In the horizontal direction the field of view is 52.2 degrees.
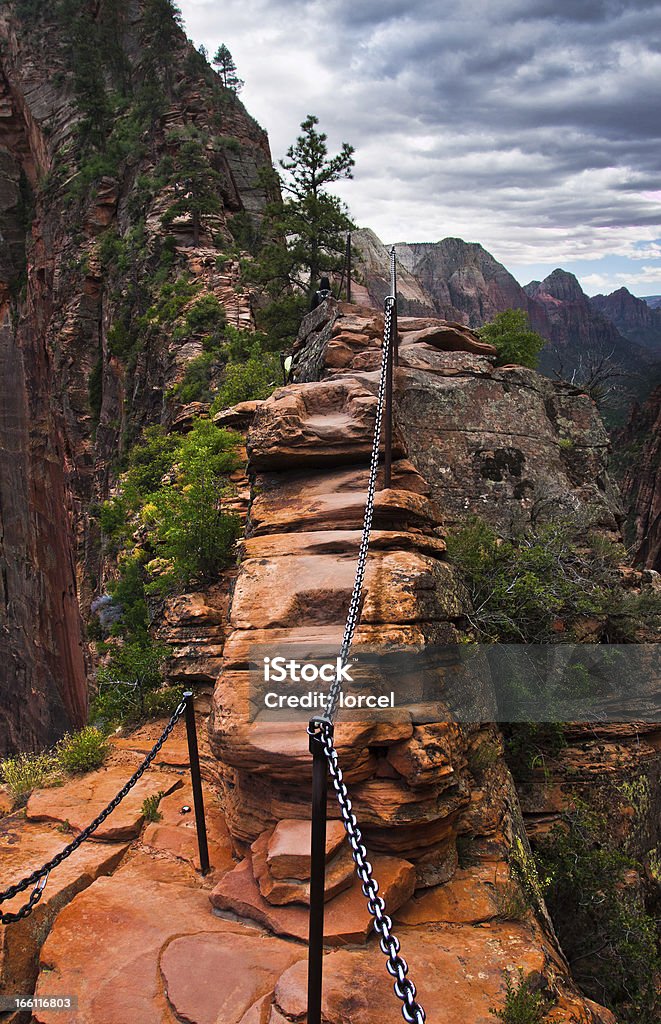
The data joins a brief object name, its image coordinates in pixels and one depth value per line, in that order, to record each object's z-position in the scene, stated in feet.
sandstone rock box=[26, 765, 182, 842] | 19.33
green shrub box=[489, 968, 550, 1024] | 11.26
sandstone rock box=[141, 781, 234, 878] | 17.67
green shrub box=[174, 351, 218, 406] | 61.82
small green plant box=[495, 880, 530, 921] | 14.29
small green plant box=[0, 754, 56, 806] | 23.02
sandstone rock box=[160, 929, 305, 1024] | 11.76
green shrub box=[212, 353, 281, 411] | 48.75
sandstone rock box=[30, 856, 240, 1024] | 12.28
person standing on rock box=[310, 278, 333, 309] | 38.39
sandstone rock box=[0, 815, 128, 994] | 14.05
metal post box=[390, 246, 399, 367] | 21.19
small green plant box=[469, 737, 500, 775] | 17.43
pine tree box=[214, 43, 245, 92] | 128.36
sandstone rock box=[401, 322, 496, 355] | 33.12
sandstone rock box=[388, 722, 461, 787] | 15.02
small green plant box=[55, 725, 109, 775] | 24.06
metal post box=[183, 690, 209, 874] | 16.42
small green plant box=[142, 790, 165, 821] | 19.92
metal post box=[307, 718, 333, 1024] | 9.30
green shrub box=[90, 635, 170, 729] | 28.68
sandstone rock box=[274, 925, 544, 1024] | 11.39
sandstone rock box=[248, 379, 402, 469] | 22.63
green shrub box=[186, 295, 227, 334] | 72.33
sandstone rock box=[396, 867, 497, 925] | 14.23
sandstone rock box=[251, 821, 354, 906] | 13.56
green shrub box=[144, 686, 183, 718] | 27.53
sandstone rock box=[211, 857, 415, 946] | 12.91
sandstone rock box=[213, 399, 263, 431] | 37.60
